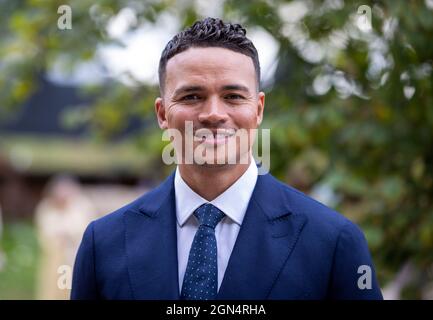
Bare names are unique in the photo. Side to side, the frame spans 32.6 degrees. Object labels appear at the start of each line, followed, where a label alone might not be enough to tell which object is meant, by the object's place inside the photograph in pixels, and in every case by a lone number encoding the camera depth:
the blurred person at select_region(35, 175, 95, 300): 7.90
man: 2.00
